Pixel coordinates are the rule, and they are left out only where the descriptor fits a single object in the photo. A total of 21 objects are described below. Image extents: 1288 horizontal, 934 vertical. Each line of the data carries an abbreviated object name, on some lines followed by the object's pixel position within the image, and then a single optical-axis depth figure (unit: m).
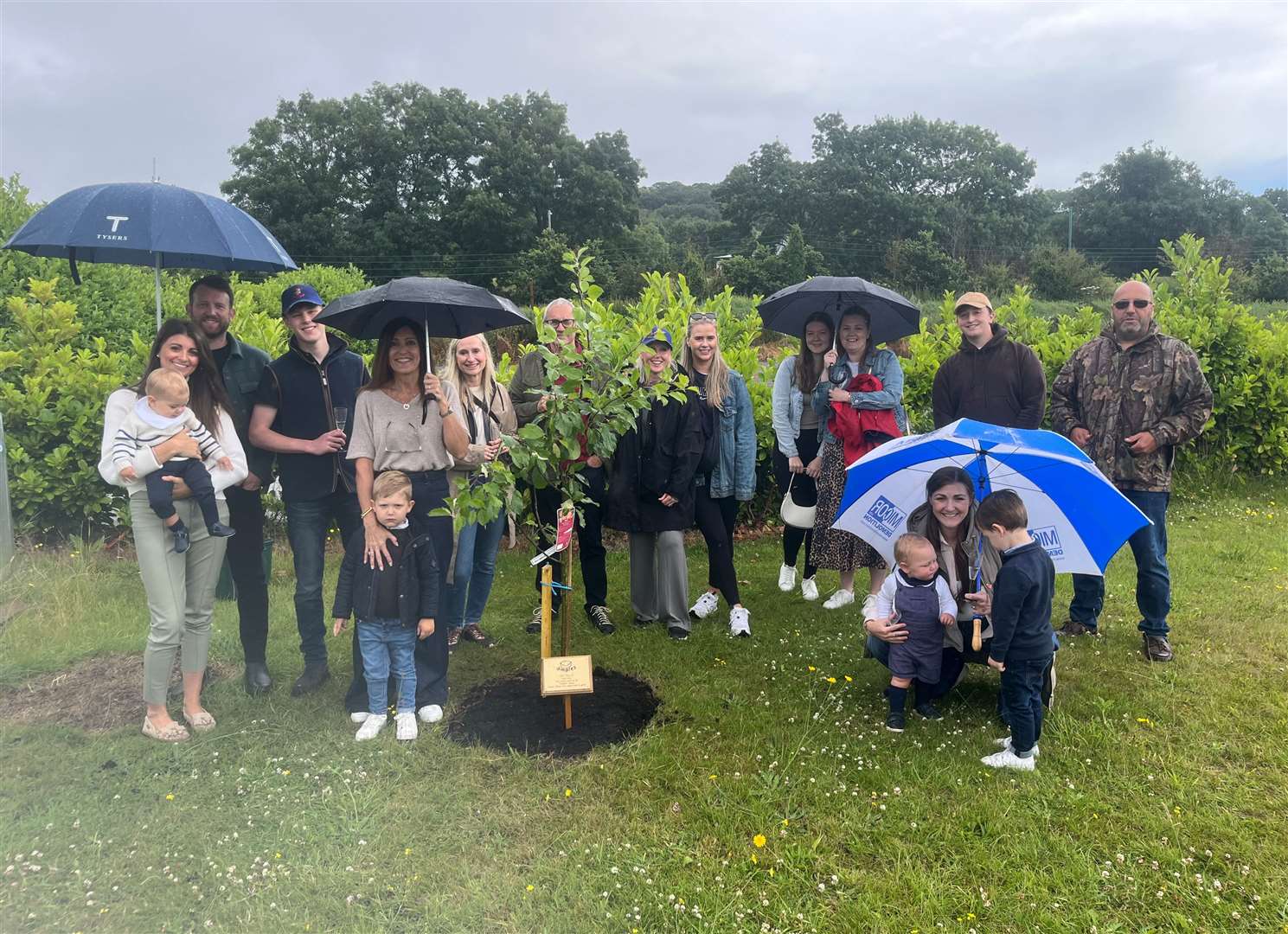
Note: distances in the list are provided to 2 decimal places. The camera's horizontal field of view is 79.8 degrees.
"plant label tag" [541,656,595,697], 3.69
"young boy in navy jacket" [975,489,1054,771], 3.31
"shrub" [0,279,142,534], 5.82
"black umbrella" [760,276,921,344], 5.06
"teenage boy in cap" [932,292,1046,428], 4.73
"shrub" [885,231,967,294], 42.22
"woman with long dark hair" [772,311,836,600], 5.17
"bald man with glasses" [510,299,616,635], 4.93
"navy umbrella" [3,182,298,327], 3.52
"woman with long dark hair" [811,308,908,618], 4.95
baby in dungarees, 3.70
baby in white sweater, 3.43
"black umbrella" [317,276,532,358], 3.52
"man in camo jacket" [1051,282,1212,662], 4.48
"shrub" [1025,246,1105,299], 36.99
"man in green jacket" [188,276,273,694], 3.89
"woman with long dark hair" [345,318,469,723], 3.75
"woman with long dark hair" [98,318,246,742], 3.47
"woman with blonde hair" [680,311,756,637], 4.98
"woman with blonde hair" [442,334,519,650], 4.50
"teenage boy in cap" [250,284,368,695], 3.96
